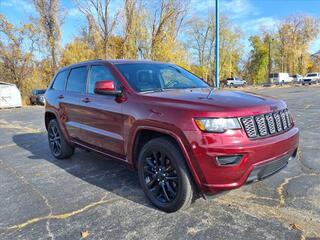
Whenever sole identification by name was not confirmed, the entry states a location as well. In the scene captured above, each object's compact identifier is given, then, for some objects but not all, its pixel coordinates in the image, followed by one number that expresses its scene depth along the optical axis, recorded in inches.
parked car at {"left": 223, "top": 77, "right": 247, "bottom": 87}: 1509.4
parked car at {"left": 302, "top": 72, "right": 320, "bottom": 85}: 1407.0
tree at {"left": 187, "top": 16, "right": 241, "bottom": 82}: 1731.5
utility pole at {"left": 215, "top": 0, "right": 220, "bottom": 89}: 361.1
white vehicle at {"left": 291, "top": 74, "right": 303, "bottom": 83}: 1642.4
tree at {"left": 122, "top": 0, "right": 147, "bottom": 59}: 890.7
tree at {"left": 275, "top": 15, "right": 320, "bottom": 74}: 1908.1
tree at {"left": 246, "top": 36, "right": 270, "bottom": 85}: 2093.5
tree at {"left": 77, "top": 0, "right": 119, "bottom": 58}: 867.5
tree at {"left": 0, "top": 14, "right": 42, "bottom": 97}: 785.2
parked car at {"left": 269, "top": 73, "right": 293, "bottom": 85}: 1685.3
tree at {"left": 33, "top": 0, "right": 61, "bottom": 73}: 857.4
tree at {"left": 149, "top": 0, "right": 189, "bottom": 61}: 959.3
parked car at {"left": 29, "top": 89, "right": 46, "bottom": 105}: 746.0
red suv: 90.9
